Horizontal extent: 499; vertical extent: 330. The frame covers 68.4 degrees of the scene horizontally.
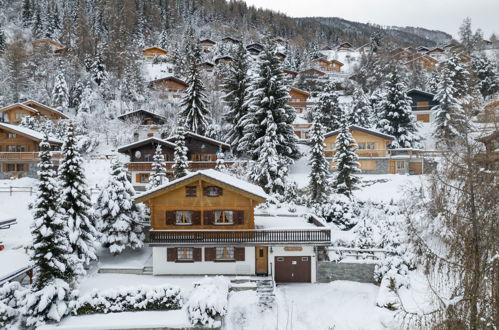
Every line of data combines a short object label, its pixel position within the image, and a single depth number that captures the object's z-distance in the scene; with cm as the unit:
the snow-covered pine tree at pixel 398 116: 5238
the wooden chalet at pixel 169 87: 6619
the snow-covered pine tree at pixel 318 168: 3478
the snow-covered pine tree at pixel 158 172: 3512
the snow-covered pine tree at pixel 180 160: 3538
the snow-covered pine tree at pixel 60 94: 6359
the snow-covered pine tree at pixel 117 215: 2698
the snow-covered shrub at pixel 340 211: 3291
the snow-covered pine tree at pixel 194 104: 5100
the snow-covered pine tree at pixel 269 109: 4028
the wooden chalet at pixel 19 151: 4603
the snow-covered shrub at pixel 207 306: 2044
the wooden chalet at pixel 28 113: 5816
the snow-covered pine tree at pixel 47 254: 2045
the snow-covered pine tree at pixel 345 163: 3453
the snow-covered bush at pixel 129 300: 2189
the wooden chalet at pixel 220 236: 2581
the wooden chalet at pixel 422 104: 6456
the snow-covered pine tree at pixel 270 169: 3669
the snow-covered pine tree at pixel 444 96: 4911
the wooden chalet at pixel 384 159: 4569
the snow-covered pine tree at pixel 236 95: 4759
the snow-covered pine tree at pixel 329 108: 5456
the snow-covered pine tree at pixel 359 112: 5691
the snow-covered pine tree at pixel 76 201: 2428
